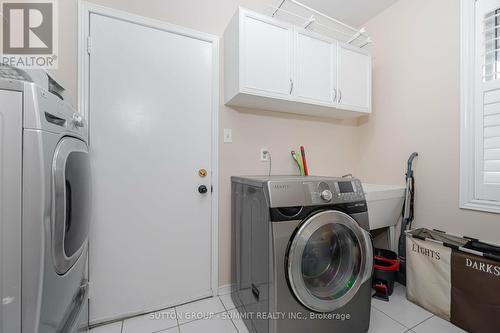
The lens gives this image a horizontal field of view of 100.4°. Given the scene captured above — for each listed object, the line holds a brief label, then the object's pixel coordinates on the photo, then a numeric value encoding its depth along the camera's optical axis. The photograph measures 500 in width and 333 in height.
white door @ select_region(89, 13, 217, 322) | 1.38
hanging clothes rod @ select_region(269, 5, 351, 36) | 1.95
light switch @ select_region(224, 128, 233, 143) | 1.75
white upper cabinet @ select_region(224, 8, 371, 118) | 1.49
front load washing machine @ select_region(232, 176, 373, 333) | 1.04
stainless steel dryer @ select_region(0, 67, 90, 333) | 0.63
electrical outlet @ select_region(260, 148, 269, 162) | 1.88
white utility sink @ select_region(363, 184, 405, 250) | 1.67
